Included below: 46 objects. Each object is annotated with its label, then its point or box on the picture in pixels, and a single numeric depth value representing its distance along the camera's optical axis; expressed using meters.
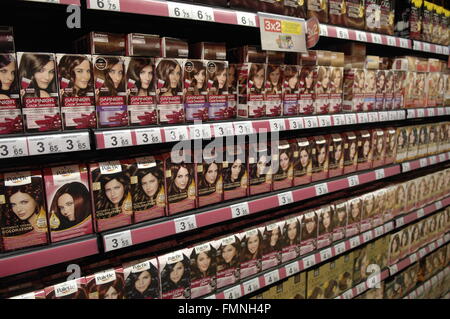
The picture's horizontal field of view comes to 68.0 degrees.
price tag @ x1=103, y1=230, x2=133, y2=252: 1.25
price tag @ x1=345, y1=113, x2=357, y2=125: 1.95
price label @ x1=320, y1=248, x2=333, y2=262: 1.98
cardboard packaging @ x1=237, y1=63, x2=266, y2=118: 1.56
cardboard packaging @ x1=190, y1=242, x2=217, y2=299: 1.49
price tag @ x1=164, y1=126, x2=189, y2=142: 1.33
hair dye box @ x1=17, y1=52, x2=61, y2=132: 1.06
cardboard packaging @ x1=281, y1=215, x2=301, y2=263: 1.80
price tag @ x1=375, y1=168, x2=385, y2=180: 2.21
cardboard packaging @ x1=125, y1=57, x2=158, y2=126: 1.25
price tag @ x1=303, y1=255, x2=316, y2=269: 1.89
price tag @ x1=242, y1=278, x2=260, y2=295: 1.65
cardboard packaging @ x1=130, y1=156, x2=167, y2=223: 1.32
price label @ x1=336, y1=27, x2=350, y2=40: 1.78
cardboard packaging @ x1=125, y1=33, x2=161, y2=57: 1.23
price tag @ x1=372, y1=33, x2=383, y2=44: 1.98
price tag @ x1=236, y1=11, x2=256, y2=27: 1.42
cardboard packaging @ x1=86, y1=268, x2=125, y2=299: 1.24
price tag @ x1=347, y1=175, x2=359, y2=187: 2.05
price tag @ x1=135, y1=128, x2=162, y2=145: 1.26
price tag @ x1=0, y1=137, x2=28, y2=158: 1.03
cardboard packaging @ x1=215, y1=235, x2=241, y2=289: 1.56
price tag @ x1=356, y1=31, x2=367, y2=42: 1.88
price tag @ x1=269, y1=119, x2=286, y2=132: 1.61
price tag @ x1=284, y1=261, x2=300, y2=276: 1.81
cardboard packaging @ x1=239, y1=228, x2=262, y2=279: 1.64
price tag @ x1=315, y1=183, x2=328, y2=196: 1.89
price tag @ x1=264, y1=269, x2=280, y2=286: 1.72
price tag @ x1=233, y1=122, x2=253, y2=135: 1.50
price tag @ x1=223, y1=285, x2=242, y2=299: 1.59
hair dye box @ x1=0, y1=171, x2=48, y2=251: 1.08
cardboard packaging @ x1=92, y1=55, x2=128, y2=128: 1.19
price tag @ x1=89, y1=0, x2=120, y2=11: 1.09
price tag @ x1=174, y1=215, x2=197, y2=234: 1.40
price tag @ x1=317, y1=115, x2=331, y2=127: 1.81
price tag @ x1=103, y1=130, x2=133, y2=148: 1.20
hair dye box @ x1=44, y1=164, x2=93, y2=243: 1.16
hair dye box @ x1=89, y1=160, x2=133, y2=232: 1.24
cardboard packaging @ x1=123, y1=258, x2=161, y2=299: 1.33
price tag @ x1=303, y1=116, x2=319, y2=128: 1.76
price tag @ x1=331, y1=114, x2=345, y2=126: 1.88
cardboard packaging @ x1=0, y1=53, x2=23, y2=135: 1.03
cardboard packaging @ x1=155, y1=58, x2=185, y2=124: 1.31
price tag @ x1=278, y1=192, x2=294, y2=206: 1.73
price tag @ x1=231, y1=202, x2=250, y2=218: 1.56
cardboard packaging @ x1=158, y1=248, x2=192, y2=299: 1.40
